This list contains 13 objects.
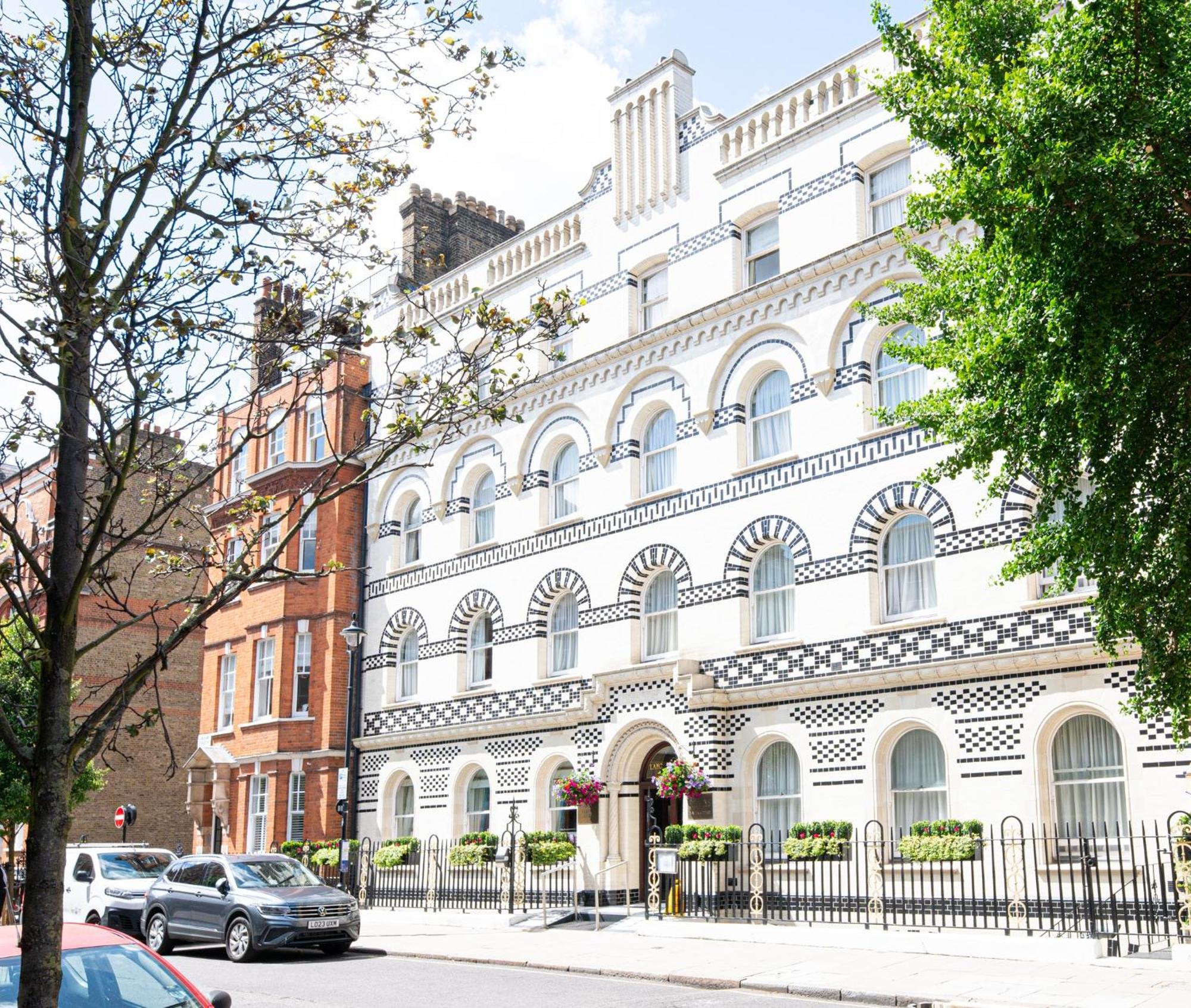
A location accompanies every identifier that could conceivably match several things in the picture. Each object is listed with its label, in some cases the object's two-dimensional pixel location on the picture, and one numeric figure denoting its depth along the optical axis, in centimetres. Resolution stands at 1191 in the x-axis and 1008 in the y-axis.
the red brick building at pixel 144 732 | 3916
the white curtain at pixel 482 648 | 2777
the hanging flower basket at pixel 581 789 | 2289
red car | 697
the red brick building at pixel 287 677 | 2998
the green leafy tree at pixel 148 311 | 613
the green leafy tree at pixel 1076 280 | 1002
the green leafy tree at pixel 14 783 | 2650
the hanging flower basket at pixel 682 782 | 2103
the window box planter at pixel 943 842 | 1733
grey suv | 1798
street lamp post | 2448
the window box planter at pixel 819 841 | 1900
